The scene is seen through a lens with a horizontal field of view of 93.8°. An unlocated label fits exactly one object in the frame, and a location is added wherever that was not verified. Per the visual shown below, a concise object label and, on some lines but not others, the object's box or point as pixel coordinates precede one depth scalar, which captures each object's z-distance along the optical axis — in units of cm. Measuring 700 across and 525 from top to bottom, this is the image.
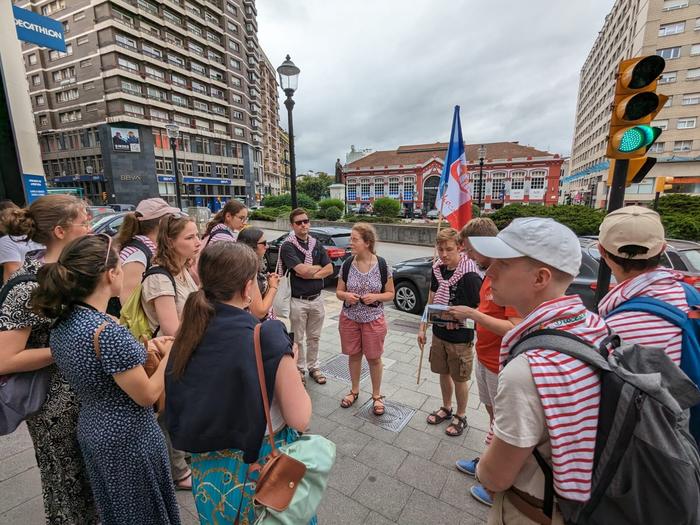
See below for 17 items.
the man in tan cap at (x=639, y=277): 154
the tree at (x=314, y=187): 7419
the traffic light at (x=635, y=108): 315
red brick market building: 5231
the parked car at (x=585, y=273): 509
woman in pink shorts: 357
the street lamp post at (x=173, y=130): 1917
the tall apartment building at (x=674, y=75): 3644
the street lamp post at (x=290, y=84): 656
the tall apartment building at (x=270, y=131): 7125
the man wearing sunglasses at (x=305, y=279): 404
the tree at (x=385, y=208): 3004
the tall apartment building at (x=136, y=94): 3734
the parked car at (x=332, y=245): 891
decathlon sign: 573
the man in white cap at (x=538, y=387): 107
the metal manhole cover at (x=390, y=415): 342
